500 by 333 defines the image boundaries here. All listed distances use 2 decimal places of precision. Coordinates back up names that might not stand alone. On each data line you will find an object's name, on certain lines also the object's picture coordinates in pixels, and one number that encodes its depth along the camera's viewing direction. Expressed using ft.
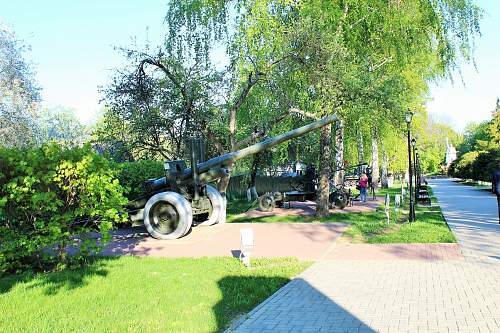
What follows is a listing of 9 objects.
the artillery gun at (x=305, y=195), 70.33
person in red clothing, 83.50
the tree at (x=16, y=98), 117.50
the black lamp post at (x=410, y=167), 53.21
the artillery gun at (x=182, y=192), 41.83
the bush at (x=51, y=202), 27.37
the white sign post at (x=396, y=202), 53.01
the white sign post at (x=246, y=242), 30.38
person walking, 51.23
